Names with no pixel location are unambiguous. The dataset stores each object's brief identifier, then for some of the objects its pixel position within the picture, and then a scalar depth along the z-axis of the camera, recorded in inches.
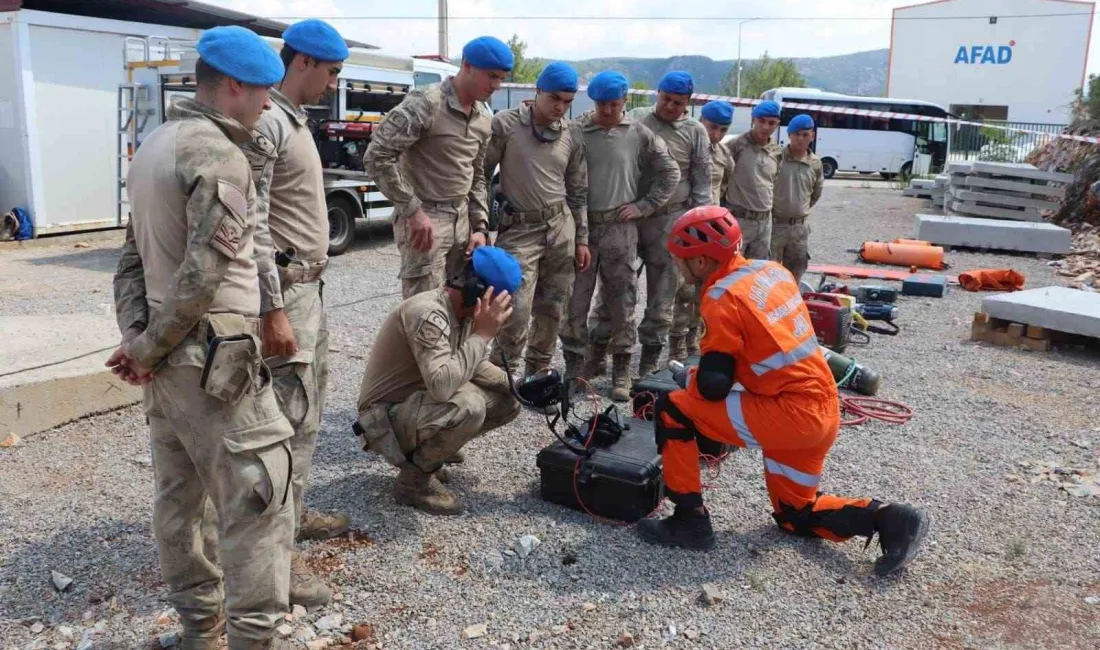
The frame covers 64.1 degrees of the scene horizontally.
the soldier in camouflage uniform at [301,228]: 123.2
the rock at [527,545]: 142.4
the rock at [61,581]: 128.2
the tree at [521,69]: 1720.0
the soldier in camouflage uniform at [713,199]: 258.7
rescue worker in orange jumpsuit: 133.7
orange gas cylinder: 443.2
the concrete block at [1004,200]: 550.6
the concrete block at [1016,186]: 550.0
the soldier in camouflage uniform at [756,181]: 275.9
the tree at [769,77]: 2901.1
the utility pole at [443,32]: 881.5
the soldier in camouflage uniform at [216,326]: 88.0
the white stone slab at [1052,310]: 274.8
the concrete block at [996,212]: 555.5
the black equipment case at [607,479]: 153.2
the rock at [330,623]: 120.6
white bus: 1074.1
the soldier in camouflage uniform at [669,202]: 231.1
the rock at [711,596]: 129.1
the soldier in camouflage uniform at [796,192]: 296.8
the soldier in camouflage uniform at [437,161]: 174.1
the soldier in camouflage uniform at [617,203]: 218.7
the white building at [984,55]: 1851.6
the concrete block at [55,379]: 180.9
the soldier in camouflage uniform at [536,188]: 198.4
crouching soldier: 142.6
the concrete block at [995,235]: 478.0
